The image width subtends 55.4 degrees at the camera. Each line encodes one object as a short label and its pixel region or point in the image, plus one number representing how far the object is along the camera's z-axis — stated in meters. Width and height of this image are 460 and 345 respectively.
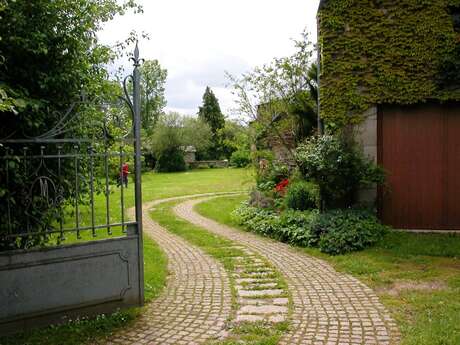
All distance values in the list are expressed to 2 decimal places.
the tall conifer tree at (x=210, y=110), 56.38
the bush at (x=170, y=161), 39.22
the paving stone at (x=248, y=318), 4.66
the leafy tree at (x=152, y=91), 49.72
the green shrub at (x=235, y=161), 34.34
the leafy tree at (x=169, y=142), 39.19
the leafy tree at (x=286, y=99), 12.77
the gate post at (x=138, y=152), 4.89
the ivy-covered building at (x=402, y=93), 8.70
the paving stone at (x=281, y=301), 5.21
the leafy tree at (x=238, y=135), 14.17
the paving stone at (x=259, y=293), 5.54
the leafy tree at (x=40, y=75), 4.26
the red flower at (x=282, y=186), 12.34
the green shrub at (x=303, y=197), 10.24
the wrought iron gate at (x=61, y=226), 4.31
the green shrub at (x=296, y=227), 8.30
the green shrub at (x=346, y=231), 7.59
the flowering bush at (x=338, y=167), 8.48
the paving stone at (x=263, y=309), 4.91
